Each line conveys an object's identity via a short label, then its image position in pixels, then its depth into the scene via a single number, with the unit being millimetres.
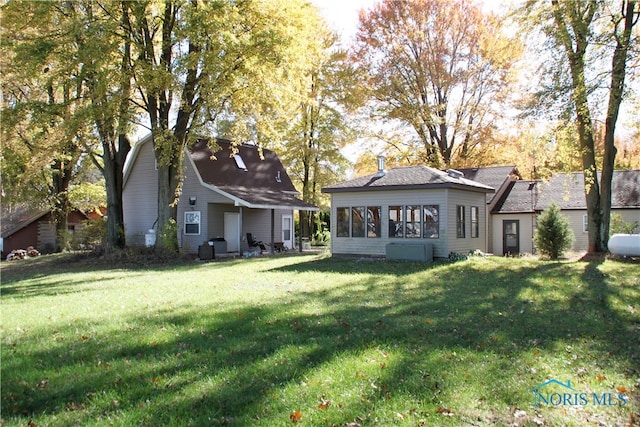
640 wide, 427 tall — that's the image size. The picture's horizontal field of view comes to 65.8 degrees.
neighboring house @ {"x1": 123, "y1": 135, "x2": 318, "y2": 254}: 24062
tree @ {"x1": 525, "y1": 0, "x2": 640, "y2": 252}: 16938
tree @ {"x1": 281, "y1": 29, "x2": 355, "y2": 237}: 33281
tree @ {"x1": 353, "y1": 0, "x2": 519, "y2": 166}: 29469
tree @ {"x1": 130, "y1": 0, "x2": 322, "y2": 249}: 18031
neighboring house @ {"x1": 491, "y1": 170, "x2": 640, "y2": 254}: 24750
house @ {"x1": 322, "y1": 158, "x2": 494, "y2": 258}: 18781
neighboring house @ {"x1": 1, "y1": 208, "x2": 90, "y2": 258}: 27828
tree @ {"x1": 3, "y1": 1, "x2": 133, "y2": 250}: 17125
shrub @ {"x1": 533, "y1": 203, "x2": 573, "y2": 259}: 19344
